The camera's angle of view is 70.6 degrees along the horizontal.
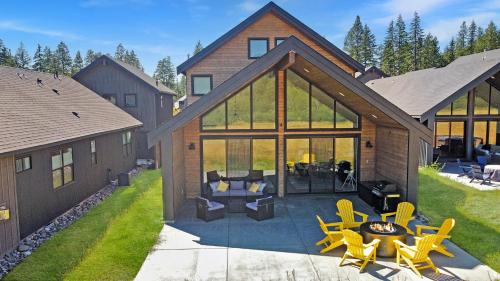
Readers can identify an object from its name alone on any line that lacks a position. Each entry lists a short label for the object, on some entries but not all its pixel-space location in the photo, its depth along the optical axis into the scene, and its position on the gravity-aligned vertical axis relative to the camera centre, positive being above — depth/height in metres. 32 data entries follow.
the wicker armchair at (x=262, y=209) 11.67 -3.06
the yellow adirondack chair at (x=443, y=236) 8.72 -2.96
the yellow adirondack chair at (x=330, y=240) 9.06 -3.24
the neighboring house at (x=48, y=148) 9.62 -1.03
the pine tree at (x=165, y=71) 100.94 +13.57
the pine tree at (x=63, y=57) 88.56 +15.71
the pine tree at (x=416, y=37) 70.50 +16.15
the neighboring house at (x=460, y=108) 19.38 +0.47
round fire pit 8.72 -2.95
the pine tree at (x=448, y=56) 66.75 +11.51
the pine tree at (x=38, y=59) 81.94 +14.05
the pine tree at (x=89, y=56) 103.31 +18.47
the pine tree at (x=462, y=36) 86.95 +19.90
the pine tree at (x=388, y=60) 67.25 +10.95
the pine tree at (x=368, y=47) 73.75 +14.60
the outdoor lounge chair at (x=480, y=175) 16.17 -2.75
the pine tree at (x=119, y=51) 105.75 +20.29
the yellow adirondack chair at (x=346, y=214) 10.29 -2.85
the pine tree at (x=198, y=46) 96.05 +19.78
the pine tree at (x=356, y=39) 74.71 +16.52
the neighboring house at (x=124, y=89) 24.12 +2.06
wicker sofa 13.34 -2.81
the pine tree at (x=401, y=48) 65.75 +13.16
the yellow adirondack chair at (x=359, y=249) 8.08 -3.10
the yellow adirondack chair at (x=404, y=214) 10.33 -2.86
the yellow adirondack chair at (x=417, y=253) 7.86 -3.13
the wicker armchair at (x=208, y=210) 11.75 -3.09
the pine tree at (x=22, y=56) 89.88 +16.46
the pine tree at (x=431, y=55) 65.38 +11.37
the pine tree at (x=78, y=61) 94.06 +15.56
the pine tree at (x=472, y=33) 86.12 +20.29
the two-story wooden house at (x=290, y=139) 14.23 -0.88
